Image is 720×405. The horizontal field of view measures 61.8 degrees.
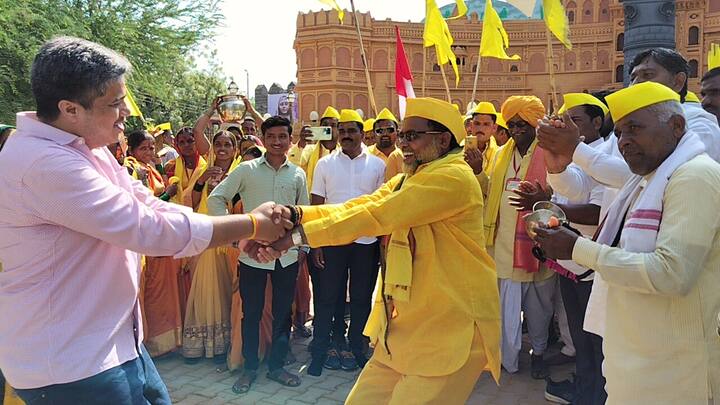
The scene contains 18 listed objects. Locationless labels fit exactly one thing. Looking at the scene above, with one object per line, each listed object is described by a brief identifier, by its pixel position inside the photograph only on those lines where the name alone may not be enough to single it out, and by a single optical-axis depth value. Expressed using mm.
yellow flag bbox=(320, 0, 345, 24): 6037
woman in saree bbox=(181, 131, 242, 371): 5852
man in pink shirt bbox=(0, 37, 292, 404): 2041
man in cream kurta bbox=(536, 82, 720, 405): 2322
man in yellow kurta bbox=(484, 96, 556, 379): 5359
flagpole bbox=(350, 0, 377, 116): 5809
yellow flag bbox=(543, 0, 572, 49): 4199
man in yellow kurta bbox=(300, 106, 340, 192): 7173
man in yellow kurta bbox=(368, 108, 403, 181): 7129
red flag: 6520
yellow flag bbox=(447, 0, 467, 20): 5832
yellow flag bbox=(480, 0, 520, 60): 6127
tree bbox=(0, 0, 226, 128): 11633
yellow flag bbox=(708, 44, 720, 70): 5027
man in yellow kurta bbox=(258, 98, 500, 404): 3055
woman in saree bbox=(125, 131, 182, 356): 5914
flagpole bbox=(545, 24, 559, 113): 3696
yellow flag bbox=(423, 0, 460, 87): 6309
